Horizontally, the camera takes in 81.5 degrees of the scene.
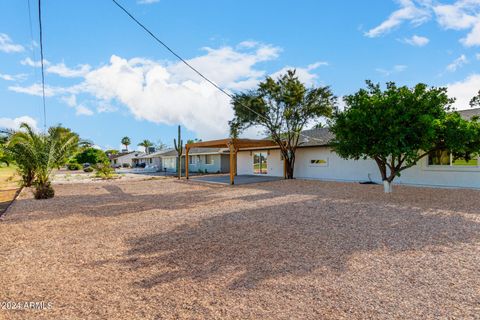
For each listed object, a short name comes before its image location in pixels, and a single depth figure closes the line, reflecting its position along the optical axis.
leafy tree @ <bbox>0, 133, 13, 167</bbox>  14.09
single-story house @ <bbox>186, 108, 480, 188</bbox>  13.65
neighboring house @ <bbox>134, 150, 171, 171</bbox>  42.16
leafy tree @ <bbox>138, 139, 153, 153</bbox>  89.75
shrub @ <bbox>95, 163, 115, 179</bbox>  25.66
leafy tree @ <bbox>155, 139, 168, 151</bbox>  79.76
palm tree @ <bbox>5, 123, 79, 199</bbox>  12.93
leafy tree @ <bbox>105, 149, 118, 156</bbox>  87.19
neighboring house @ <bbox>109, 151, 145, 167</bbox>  69.84
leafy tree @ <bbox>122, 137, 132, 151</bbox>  99.06
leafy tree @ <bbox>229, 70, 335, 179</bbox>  18.95
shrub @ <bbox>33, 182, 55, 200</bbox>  12.90
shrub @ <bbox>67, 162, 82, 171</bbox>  47.20
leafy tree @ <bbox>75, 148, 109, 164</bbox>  54.72
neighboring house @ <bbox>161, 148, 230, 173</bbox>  31.30
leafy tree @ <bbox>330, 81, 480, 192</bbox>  10.52
